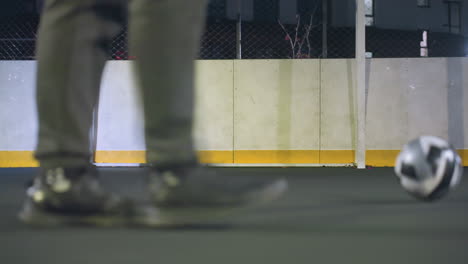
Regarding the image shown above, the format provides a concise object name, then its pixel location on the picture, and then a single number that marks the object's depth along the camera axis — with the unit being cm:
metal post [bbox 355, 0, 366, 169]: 1591
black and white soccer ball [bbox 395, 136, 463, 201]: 690
